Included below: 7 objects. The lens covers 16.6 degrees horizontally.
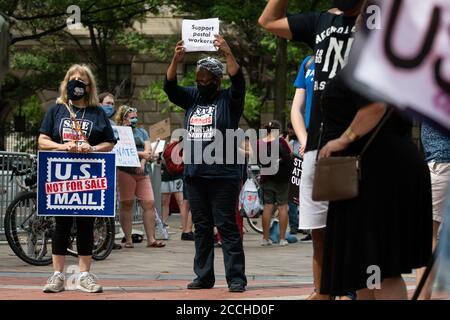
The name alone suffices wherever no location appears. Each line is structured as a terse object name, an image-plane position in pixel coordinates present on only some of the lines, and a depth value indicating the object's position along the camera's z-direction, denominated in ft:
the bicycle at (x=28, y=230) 49.21
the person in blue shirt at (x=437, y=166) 35.13
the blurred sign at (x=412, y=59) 18.67
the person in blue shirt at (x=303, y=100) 32.50
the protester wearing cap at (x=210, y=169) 40.26
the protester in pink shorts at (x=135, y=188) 61.74
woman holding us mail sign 39.69
